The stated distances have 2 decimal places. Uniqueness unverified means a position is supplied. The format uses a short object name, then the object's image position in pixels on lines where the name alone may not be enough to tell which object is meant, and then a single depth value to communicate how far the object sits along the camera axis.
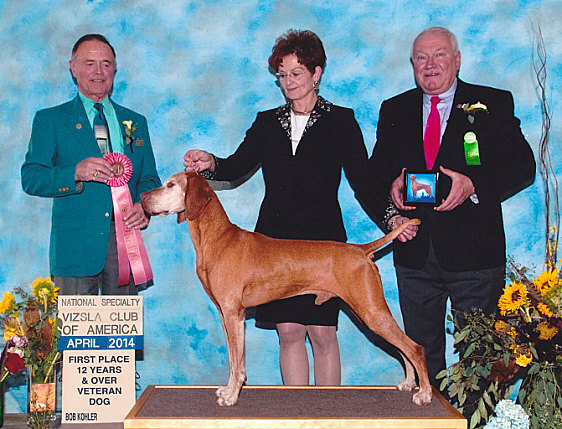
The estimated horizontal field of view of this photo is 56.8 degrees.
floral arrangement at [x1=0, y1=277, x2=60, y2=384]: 3.00
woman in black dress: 3.09
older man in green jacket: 3.21
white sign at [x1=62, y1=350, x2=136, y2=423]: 3.02
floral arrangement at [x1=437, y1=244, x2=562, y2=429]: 2.51
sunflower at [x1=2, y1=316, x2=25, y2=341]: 2.99
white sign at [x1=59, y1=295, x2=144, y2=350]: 3.01
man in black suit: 3.05
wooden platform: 2.44
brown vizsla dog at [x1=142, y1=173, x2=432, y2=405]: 2.64
